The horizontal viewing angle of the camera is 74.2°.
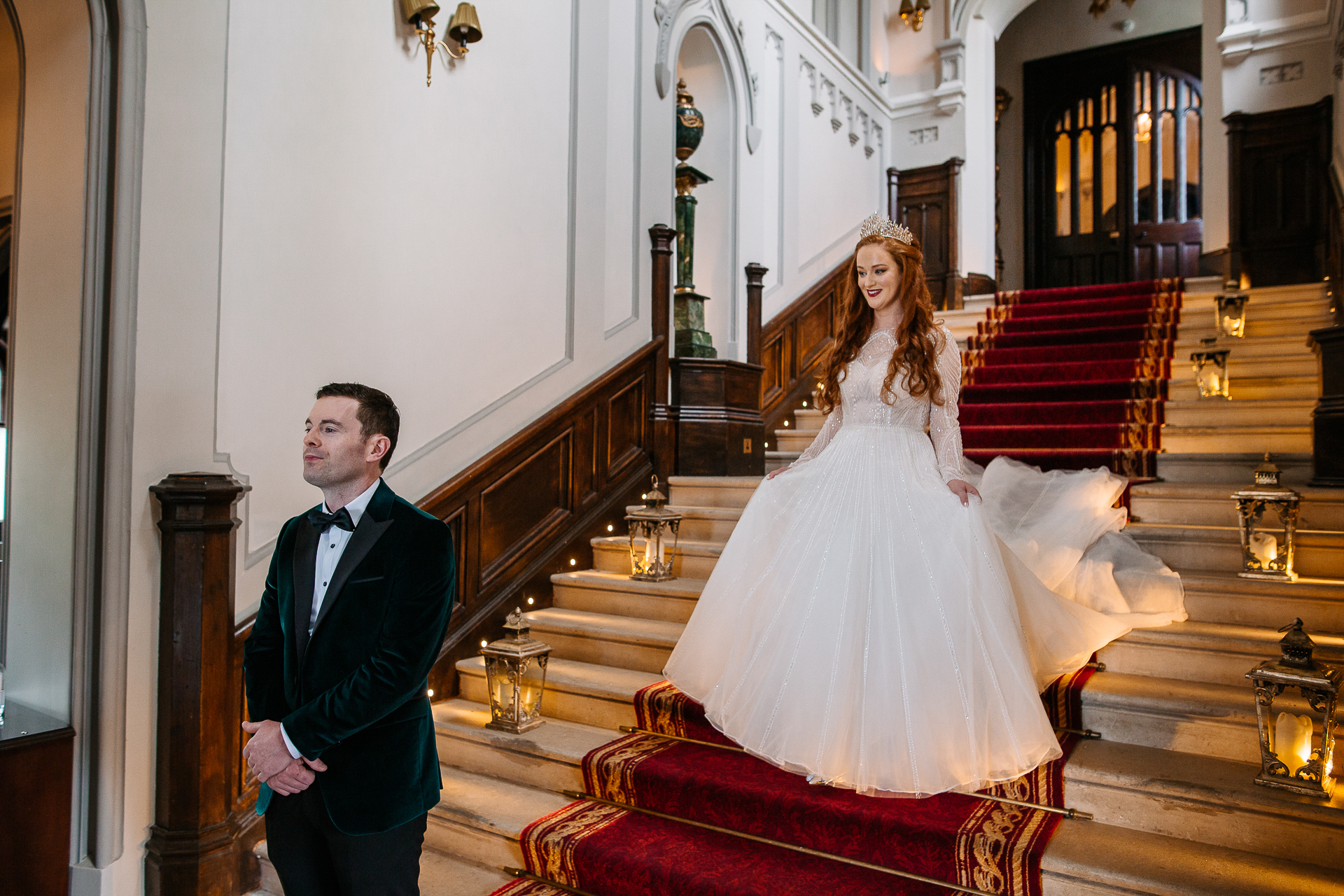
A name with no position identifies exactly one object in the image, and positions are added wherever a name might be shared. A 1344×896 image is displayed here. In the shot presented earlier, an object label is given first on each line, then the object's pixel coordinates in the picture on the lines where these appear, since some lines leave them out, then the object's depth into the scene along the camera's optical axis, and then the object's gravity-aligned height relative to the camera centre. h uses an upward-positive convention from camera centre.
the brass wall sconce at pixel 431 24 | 3.55 +1.82
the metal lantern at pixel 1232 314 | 5.59 +1.01
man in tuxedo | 1.62 -0.38
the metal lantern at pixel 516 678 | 3.13 -0.76
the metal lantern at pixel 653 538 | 3.86 -0.31
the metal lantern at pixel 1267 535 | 2.98 -0.21
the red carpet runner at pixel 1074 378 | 4.47 +0.59
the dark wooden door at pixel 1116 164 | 10.20 +3.67
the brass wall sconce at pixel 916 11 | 8.76 +4.56
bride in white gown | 2.21 -0.38
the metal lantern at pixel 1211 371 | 4.66 +0.54
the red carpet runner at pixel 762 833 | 2.22 -0.98
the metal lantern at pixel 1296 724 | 2.14 -0.62
